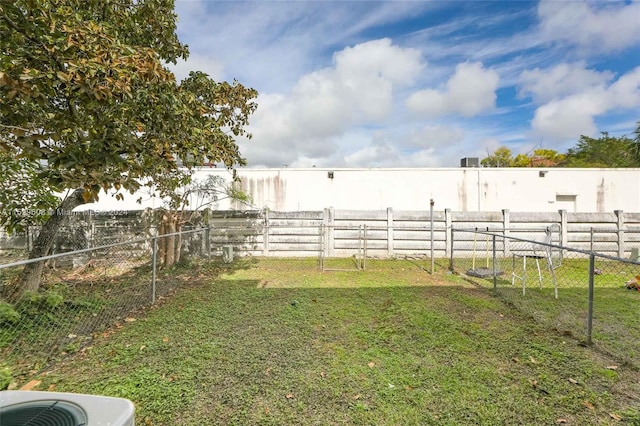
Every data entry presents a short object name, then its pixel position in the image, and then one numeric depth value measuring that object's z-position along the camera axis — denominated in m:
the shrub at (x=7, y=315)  3.62
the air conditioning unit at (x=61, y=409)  1.02
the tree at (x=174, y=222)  8.01
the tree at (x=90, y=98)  2.72
